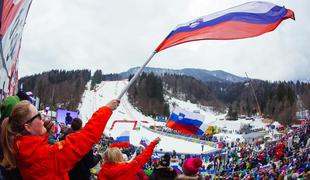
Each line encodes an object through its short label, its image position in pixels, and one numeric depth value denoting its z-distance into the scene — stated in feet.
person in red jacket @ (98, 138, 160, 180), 11.53
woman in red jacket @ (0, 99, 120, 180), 6.56
